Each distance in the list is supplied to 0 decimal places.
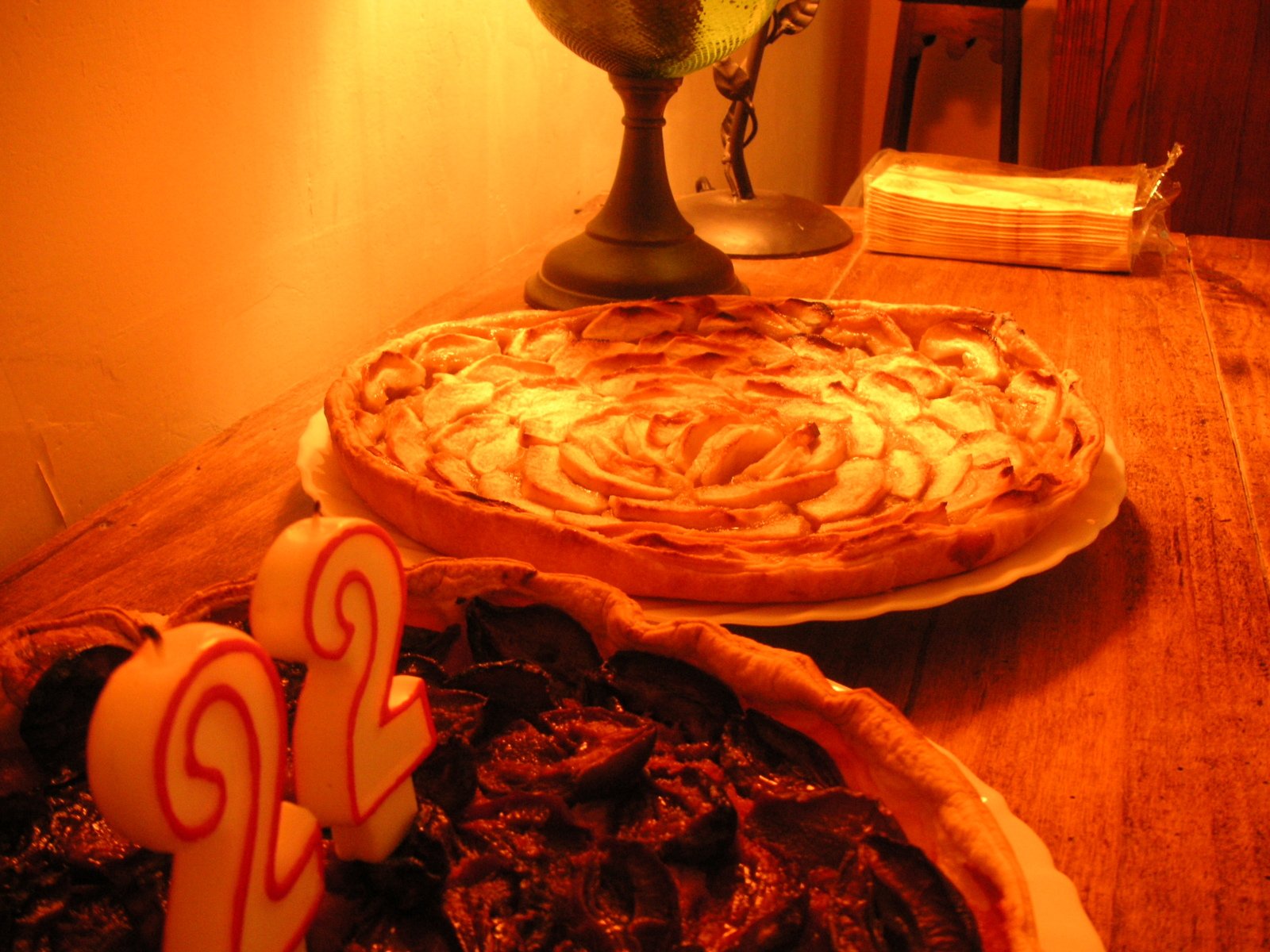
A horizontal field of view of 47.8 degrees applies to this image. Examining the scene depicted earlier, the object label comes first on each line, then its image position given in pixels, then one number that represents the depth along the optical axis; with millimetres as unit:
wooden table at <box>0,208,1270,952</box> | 415
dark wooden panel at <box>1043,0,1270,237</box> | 1386
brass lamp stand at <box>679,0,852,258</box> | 891
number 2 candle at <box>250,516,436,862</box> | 275
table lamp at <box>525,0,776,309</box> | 698
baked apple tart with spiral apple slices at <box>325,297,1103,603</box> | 486
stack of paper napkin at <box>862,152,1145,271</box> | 877
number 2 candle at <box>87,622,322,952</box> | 230
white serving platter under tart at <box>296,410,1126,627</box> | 475
